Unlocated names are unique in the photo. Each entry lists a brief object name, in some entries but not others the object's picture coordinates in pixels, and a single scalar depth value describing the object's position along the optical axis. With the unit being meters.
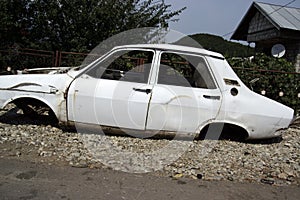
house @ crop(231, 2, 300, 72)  13.62
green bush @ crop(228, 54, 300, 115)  8.39
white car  4.62
